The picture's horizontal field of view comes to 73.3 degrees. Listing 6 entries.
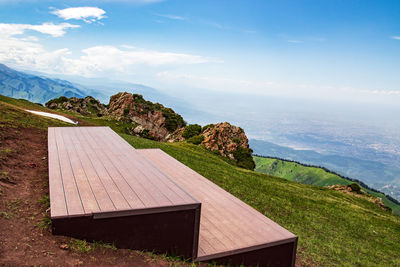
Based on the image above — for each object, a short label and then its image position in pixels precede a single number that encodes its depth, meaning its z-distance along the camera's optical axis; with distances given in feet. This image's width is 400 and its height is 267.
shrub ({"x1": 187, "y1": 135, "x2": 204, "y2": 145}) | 144.15
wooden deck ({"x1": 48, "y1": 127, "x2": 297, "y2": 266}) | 16.52
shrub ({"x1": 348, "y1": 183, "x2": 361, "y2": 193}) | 115.15
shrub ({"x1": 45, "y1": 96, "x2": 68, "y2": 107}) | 173.21
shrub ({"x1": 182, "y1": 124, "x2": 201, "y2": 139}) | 161.89
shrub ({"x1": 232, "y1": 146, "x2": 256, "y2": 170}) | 145.51
